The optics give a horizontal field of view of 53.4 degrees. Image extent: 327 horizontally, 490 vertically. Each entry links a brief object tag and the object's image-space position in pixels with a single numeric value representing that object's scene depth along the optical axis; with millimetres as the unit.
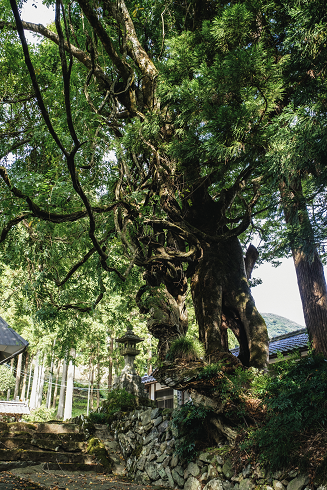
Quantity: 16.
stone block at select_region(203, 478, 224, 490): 4179
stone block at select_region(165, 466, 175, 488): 5037
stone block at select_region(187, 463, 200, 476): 4673
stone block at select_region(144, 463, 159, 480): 5386
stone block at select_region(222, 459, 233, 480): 4176
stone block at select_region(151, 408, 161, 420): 6346
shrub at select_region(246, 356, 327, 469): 3615
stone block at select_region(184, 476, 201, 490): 4520
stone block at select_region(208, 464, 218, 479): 4378
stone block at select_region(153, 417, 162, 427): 6133
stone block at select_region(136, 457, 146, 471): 5761
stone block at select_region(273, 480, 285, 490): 3551
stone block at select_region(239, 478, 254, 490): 3822
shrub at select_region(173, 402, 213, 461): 4834
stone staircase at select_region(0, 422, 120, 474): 5215
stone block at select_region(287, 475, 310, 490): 3344
